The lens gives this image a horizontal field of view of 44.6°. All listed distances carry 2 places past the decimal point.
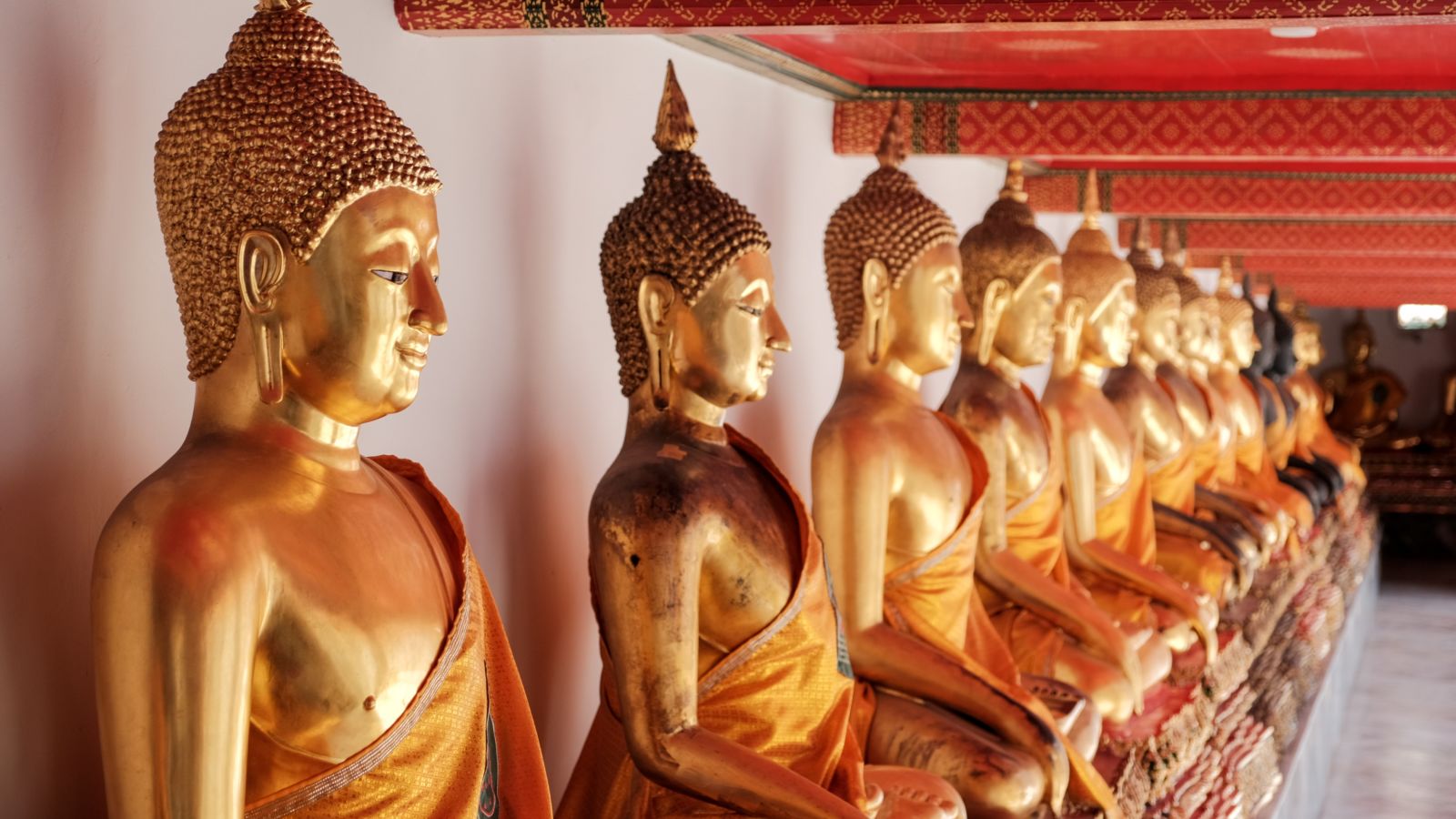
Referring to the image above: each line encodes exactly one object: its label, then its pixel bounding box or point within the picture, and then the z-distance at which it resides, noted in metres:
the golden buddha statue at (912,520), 3.53
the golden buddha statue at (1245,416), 8.27
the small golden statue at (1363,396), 17.28
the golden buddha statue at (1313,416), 11.12
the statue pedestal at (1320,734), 6.26
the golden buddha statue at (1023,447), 4.44
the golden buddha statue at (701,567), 2.77
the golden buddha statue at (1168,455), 6.16
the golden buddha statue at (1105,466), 5.18
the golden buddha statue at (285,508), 1.89
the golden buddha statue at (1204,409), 6.89
